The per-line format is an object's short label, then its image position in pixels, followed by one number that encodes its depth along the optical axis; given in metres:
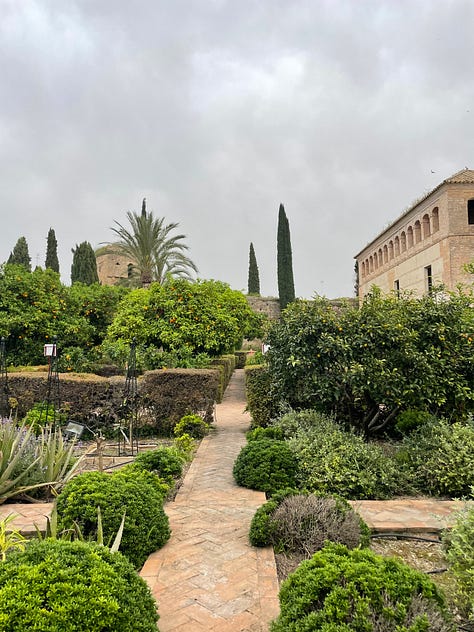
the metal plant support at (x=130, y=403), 7.54
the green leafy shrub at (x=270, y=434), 6.07
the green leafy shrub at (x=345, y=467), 4.58
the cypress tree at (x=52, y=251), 33.16
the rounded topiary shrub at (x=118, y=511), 3.09
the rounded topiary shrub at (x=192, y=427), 7.77
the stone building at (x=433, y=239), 24.19
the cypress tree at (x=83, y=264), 32.25
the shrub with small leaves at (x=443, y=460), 4.64
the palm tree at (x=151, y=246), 23.30
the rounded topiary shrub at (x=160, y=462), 5.04
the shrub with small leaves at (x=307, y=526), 3.19
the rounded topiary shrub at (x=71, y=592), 1.64
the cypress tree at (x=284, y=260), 36.53
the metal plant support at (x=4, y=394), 7.71
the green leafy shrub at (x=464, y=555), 2.45
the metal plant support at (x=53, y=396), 7.34
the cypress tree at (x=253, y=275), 42.53
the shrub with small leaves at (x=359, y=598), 1.79
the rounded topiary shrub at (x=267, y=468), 4.73
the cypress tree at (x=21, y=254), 32.53
